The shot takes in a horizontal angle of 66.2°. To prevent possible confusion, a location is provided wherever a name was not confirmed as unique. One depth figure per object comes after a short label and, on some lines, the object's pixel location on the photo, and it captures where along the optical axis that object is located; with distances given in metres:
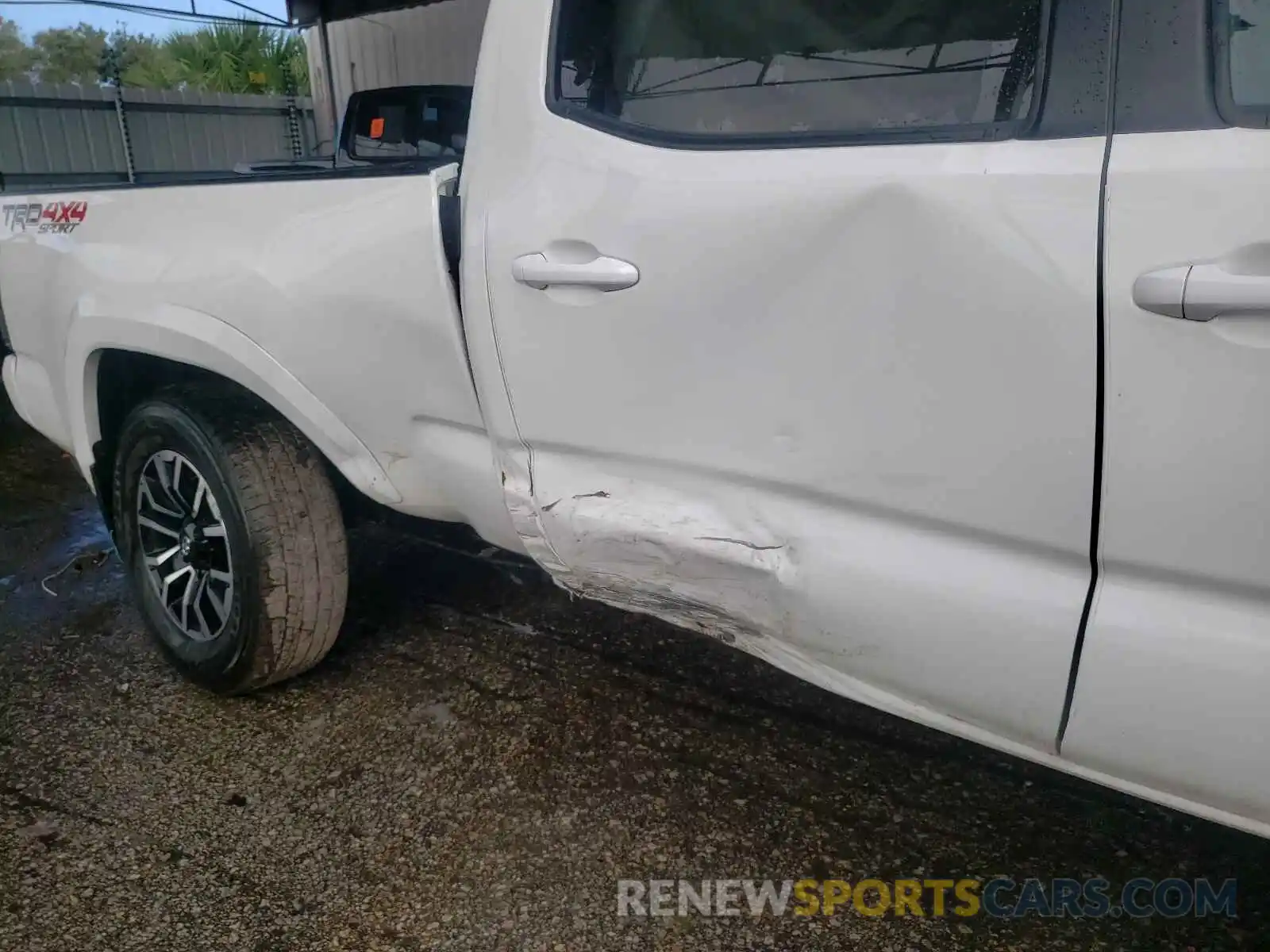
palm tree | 13.84
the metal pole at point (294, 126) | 10.70
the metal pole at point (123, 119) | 8.60
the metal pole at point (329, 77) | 10.54
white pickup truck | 1.18
